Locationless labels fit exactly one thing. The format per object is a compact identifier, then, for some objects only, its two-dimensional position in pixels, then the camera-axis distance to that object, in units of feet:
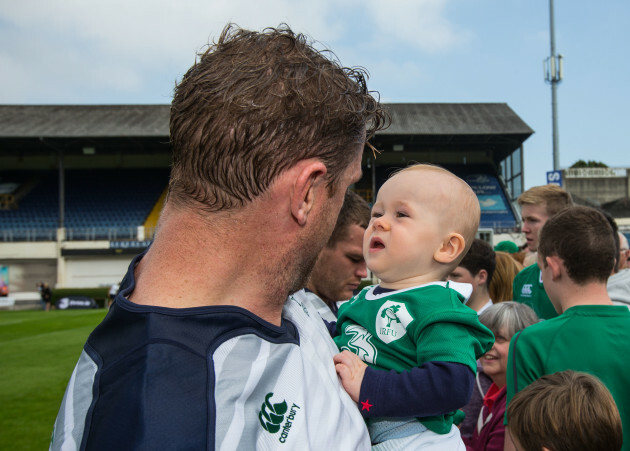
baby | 4.62
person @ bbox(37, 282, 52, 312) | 77.76
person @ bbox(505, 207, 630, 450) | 7.57
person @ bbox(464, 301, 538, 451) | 8.79
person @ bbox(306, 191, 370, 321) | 9.45
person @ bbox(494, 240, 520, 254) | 27.06
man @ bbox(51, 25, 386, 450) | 3.01
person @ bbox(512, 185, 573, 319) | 14.83
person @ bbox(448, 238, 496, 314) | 13.33
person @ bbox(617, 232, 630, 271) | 14.27
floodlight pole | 48.49
